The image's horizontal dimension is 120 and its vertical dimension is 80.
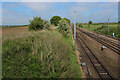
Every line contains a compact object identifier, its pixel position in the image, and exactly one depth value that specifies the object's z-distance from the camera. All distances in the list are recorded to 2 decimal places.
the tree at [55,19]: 48.63
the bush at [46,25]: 19.52
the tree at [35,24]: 17.69
